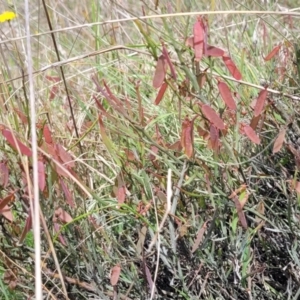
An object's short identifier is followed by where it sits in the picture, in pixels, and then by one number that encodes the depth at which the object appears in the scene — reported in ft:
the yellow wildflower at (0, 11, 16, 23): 3.68
